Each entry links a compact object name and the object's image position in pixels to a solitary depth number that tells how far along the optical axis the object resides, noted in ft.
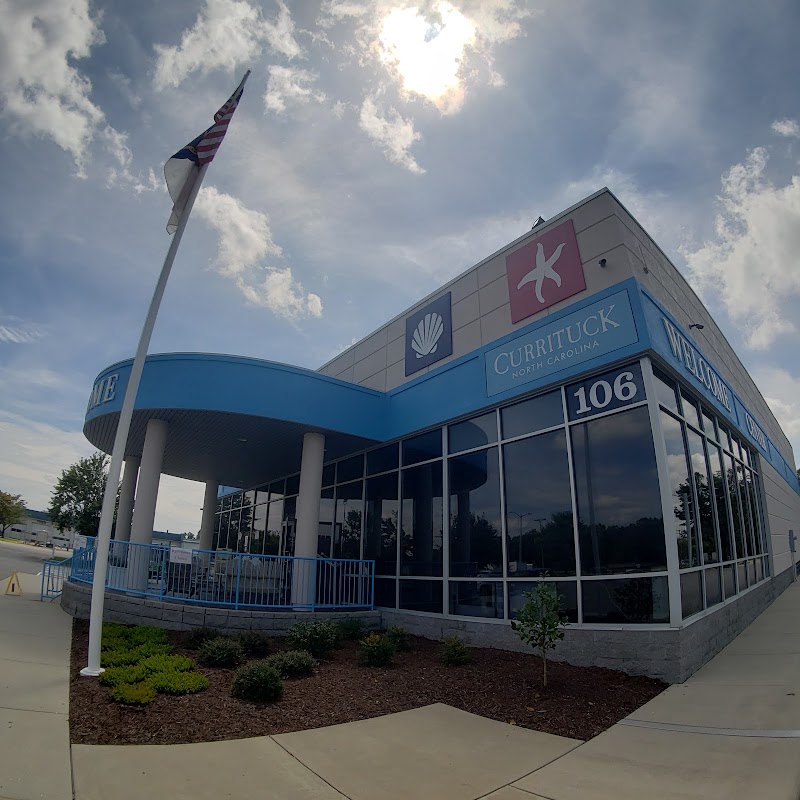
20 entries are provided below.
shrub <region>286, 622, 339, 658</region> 27.96
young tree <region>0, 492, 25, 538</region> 227.20
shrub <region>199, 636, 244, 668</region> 23.80
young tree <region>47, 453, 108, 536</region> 105.90
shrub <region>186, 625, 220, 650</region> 27.27
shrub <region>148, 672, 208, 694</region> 18.97
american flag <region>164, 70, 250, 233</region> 25.48
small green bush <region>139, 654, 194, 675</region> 21.17
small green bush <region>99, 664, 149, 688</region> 19.45
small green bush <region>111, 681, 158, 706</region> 17.34
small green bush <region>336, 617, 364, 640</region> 32.32
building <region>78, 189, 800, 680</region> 26.12
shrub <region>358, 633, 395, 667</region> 25.79
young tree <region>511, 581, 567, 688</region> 21.98
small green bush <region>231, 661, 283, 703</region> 18.99
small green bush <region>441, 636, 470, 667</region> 25.99
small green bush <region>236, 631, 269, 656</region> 27.12
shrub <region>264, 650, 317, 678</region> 23.06
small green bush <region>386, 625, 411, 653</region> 29.78
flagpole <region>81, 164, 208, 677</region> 21.04
